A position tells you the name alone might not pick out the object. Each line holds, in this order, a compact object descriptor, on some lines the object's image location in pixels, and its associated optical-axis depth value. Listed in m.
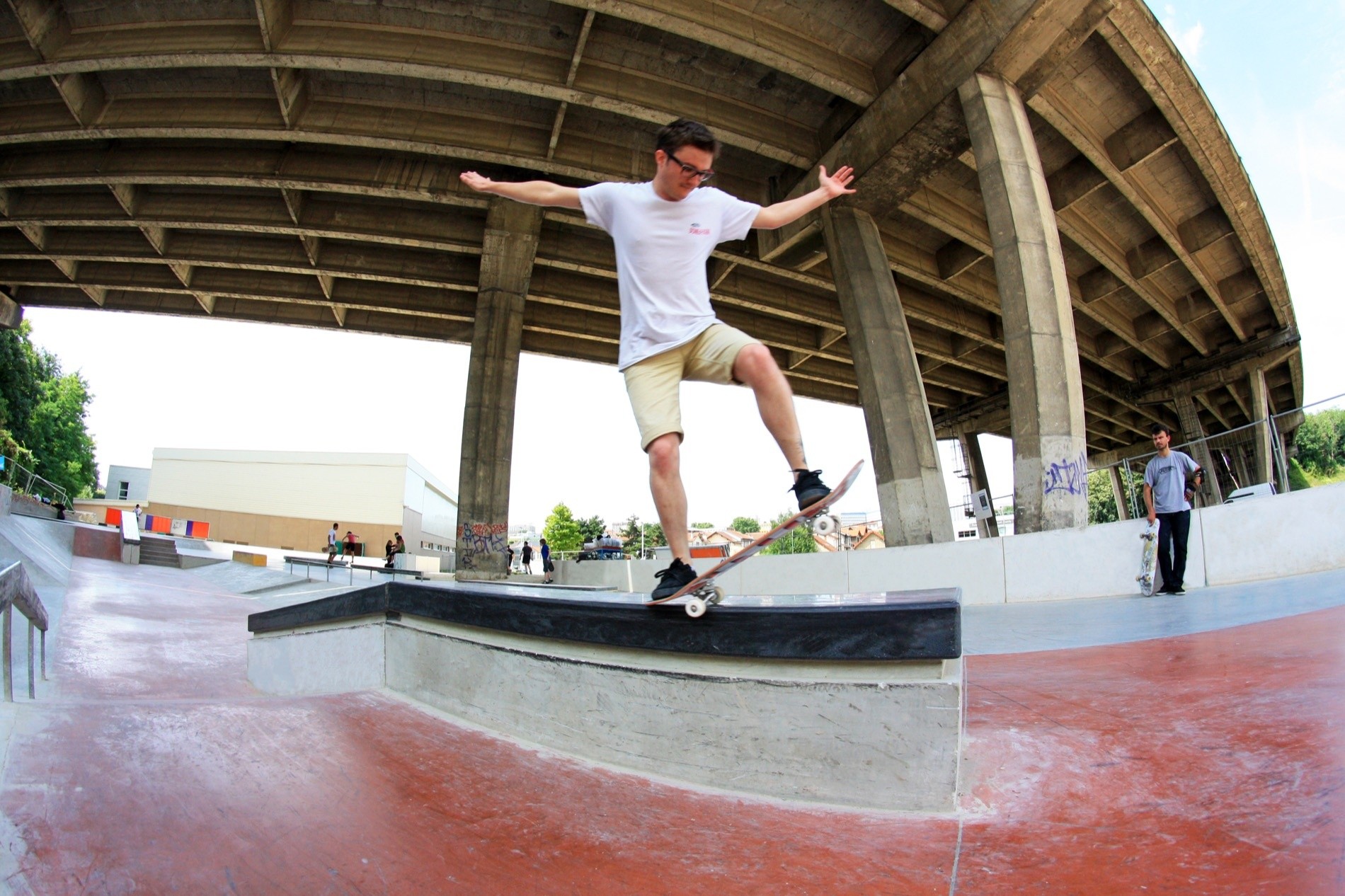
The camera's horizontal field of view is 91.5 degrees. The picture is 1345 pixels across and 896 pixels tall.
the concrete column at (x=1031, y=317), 10.21
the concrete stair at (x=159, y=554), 20.03
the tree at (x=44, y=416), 36.69
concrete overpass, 11.71
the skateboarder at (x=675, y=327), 2.69
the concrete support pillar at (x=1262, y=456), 10.03
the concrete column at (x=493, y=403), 18.31
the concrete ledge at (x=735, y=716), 1.82
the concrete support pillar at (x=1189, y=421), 29.42
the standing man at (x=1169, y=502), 6.80
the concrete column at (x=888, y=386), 13.22
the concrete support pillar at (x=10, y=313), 22.42
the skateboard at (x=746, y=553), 2.50
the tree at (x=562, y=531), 79.56
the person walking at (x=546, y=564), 23.06
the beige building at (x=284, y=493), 45.75
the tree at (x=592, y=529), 83.00
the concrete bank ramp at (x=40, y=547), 9.76
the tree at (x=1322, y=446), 56.69
